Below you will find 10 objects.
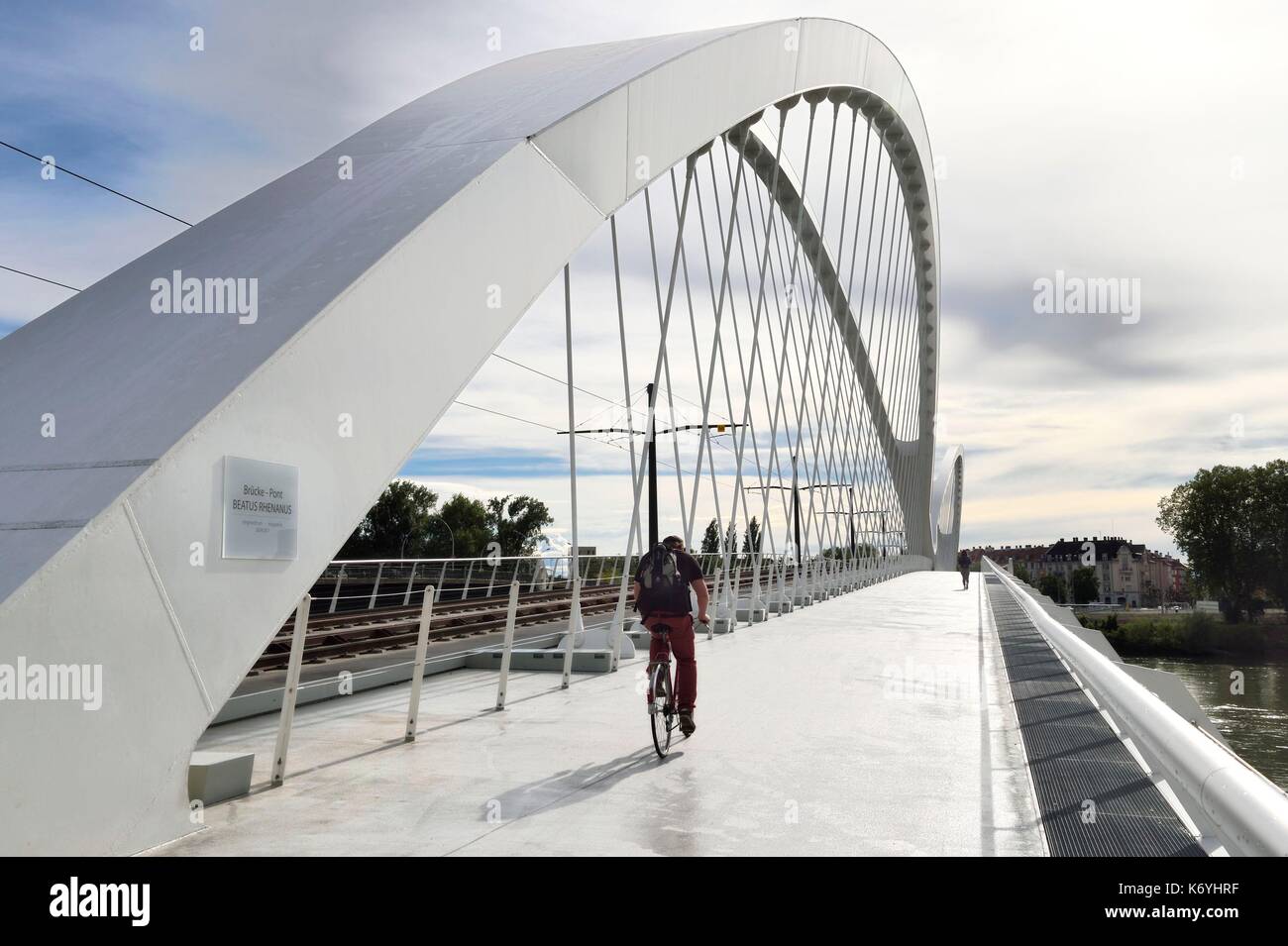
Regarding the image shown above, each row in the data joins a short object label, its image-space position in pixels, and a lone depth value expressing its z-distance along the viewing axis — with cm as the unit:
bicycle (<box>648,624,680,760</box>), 544
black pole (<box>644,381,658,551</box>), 2355
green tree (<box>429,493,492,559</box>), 8394
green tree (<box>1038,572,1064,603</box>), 10108
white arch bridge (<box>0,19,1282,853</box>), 360
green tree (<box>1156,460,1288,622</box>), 6906
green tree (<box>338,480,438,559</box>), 7925
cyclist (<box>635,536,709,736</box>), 600
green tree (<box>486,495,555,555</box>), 8969
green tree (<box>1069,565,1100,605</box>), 11356
